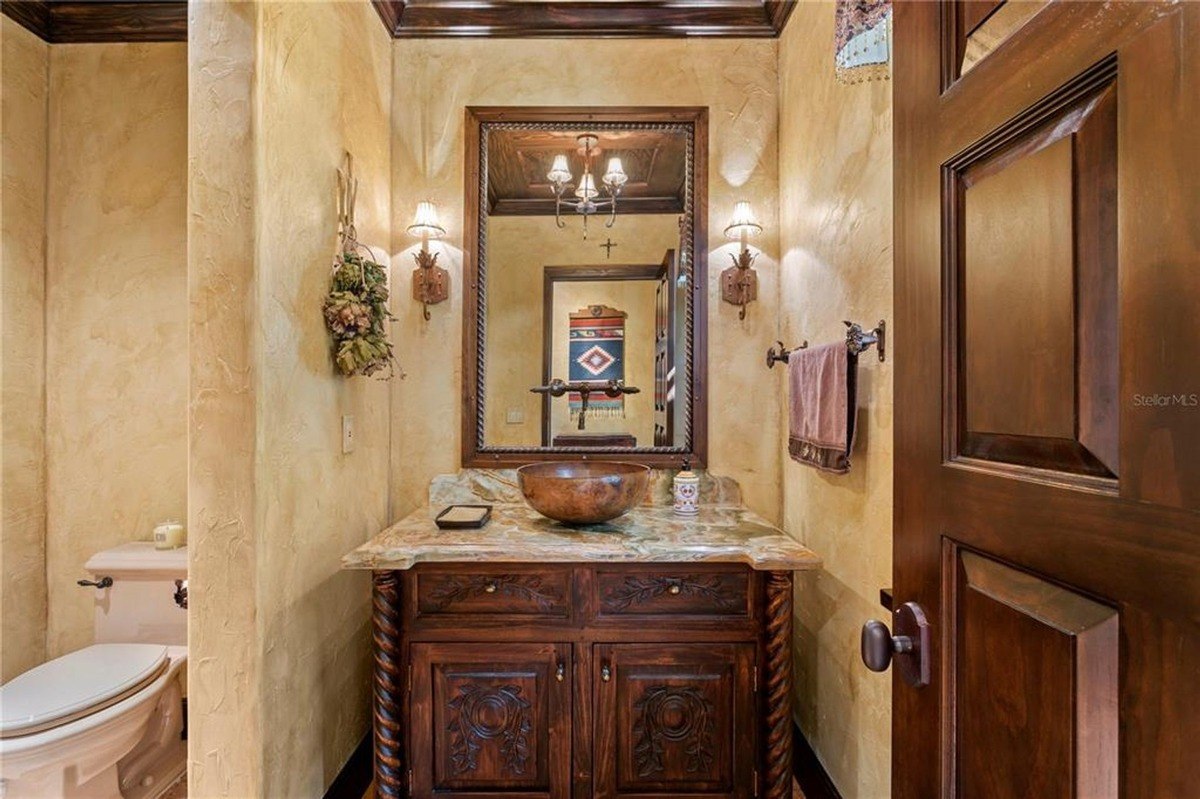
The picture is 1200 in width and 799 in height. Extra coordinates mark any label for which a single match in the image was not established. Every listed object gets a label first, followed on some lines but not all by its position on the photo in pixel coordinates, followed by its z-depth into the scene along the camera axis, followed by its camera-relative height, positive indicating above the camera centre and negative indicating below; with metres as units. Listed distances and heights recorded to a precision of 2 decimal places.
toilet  1.41 -0.89
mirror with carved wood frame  2.06 +0.48
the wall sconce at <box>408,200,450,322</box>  1.99 +0.52
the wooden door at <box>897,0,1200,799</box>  0.41 +0.00
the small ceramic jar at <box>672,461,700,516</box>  1.87 -0.33
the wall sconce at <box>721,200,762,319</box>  1.99 +0.52
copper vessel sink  1.58 -0.29
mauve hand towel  1.36 -0.01
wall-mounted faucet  2.09 +0.05
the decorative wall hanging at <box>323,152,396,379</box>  1.55 +0.30
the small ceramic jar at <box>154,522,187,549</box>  1.95 -0.51
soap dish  1.65 -0.38
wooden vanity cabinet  1.46 -0.80
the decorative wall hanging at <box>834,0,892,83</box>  1.17 +0.85
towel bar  1.26 +0.16
